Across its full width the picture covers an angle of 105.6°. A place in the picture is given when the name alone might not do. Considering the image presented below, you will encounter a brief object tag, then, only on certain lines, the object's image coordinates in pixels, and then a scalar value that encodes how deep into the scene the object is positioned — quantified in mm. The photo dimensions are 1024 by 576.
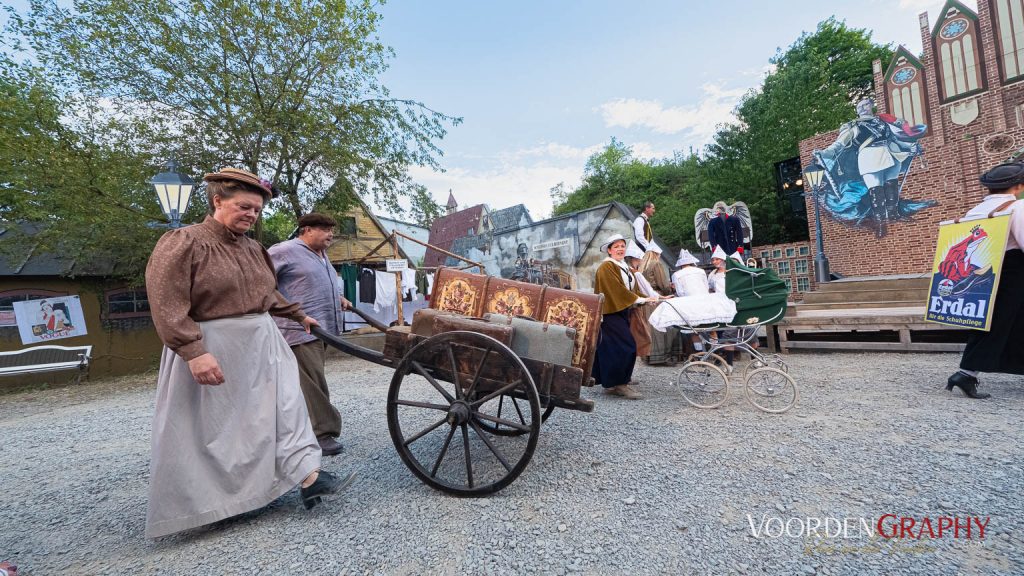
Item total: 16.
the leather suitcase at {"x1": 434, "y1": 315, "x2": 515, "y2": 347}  2221
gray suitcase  2297
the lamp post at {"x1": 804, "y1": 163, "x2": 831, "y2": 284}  9742
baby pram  3736
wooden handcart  2143
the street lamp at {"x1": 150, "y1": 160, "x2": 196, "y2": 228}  4922
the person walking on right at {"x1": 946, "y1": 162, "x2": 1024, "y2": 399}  3348
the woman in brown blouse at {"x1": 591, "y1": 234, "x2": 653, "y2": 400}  4070
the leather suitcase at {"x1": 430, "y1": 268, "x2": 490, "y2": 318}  3092
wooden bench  7891
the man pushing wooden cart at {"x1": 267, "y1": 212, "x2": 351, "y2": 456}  2871
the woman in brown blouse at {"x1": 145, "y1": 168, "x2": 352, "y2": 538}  1802
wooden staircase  5629
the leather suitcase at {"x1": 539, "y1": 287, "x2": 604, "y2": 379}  2729
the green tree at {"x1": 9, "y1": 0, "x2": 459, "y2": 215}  7273
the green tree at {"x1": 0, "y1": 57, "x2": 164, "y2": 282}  6734
